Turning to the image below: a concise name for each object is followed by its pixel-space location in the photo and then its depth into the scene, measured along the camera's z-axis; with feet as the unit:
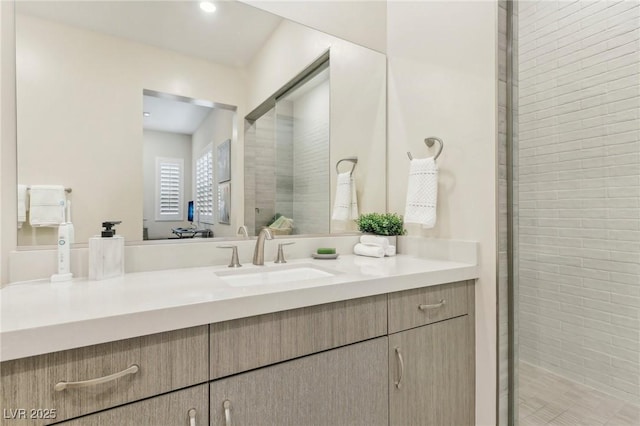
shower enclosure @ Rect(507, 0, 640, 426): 4.25
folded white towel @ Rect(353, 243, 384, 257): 5.11
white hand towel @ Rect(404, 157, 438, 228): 4.88
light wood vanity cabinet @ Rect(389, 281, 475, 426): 3.59
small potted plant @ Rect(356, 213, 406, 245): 5.54
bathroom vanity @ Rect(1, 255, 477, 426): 2.06
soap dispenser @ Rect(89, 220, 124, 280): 3.30
